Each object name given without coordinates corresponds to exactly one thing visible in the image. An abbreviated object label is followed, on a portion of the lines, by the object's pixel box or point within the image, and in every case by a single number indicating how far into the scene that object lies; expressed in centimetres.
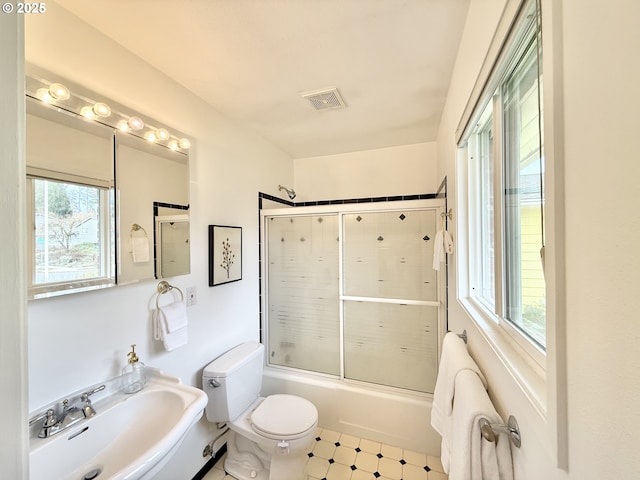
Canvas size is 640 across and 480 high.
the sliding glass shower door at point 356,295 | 211
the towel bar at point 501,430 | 68
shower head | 273
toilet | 154
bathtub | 188
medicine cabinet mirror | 100
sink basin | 89
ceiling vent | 170
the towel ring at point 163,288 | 146
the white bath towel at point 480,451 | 73
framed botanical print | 180
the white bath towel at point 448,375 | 101
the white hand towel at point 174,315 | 141
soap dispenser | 125
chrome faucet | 95
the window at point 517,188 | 72
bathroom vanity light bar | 101
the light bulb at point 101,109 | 116
